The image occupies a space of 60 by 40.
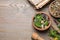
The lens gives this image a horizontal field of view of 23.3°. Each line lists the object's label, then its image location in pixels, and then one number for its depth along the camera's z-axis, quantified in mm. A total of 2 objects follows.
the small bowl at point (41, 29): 1724
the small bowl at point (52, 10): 1800
